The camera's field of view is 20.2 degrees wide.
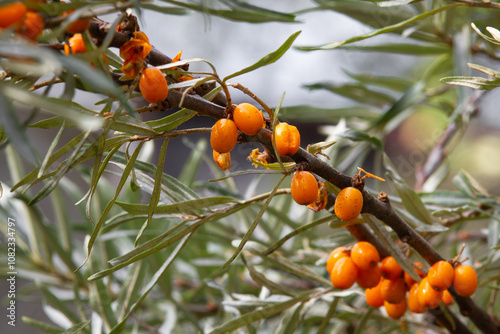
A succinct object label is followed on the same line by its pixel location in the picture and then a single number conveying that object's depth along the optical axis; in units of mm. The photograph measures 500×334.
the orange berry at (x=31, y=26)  382
